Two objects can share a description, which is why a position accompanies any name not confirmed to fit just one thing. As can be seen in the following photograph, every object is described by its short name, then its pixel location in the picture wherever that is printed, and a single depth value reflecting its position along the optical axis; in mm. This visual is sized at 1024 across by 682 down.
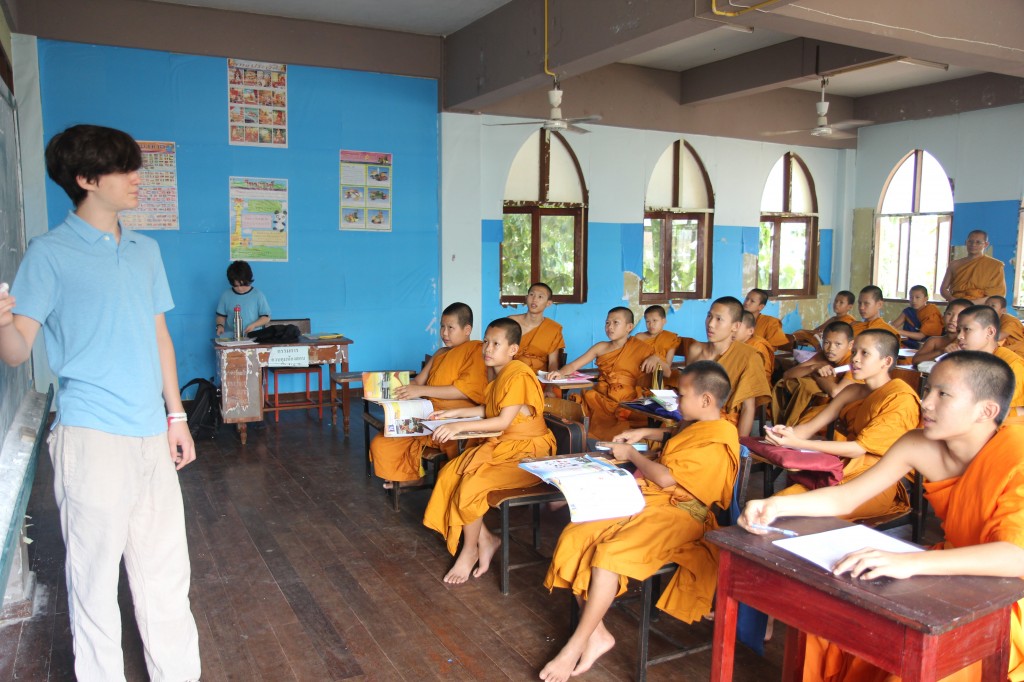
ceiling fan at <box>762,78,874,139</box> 6952
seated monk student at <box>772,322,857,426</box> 4133
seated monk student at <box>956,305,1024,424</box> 4082
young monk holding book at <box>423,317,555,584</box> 3221
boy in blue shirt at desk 6242
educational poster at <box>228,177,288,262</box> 6684
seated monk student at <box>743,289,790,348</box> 6664
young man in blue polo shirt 1873
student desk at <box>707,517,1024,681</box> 1436
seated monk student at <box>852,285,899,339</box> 6535
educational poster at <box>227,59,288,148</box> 6621
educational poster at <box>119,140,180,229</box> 6316
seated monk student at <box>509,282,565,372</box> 5633
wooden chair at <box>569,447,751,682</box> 2441
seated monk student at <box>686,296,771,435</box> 4098
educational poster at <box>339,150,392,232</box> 7117
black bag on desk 5793
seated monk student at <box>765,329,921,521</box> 2846
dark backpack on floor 5736
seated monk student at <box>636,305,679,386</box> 4844
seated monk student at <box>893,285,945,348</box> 7848
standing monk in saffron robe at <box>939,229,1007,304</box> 7657
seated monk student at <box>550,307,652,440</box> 4973
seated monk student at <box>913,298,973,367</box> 5559
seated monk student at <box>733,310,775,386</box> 4668
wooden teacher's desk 5477
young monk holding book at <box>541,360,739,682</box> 2451
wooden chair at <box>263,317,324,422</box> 6090
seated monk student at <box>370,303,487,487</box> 4035
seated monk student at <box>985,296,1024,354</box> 5652
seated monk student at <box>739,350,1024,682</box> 1588
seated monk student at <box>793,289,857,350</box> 7035
